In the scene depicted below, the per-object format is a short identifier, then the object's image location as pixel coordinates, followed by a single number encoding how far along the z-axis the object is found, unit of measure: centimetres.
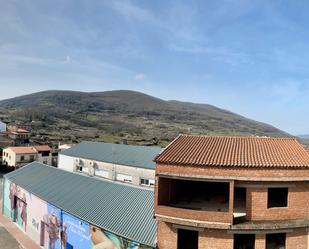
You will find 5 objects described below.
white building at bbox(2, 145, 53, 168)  7099
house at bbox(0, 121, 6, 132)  12093
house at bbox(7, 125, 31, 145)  10035
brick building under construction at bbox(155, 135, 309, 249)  1591
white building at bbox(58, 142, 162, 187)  3636
